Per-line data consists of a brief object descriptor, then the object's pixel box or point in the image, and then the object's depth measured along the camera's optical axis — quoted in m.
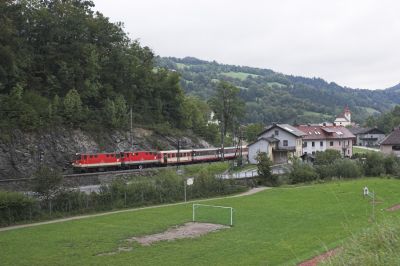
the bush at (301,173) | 59.31
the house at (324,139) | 87.12
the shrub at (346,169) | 62.16
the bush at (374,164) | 64.19
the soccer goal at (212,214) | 34.45
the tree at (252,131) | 100.81
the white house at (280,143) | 77.56
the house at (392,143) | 75.63
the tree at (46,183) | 37.88
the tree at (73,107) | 55.49
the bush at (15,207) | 34.94
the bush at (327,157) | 66.25
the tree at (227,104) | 95.00
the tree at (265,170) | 55.72
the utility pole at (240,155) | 72.62
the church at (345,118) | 184.15
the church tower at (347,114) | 191.12
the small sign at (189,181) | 48.66
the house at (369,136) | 135.62
